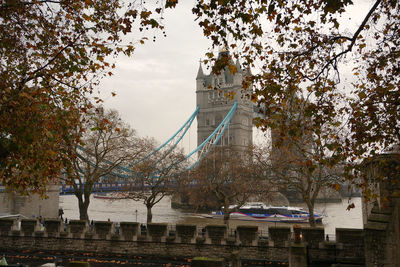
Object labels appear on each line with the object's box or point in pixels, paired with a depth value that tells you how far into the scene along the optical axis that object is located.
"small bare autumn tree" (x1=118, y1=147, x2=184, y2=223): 28.49
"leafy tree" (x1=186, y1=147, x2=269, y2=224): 29.76
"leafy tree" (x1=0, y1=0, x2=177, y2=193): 6.63
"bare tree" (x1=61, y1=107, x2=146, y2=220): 20.72
